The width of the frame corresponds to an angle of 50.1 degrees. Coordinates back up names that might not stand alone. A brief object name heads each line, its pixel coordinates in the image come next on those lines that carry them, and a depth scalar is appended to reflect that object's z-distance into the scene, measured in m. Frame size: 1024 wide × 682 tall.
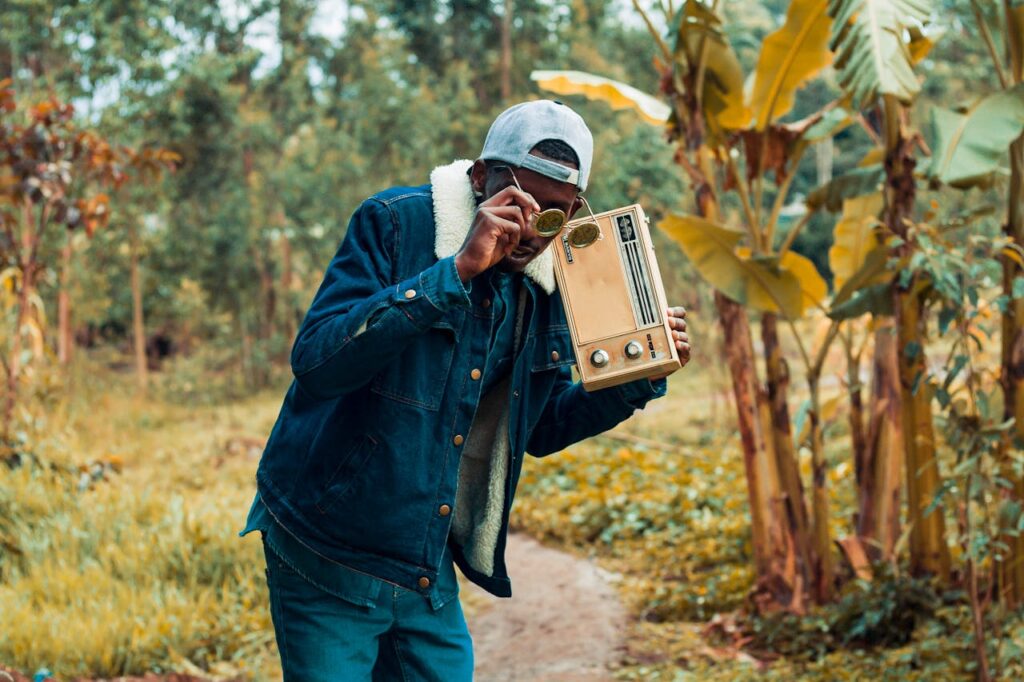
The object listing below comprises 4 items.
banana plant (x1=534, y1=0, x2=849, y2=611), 4.76
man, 1.98
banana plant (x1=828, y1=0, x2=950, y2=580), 3.85
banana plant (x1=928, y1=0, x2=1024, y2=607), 3.96
